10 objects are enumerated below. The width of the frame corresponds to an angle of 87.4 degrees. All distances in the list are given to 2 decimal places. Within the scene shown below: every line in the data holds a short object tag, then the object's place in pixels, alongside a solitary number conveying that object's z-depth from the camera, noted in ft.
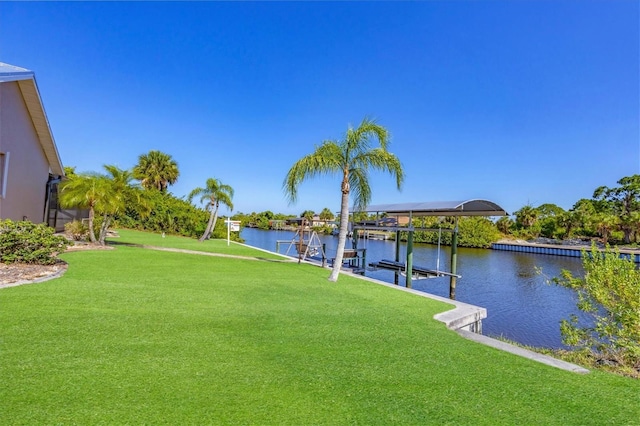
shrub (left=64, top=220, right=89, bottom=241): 48.17
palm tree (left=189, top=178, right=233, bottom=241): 73.61
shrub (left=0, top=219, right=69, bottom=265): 23.80
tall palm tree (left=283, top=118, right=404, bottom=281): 28.89
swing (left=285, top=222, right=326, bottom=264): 41.52
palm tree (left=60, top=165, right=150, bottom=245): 38.60
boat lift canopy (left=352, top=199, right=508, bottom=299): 33.81
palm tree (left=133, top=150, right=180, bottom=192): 110.54
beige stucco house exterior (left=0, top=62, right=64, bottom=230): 33.30
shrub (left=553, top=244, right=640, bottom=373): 15.92
